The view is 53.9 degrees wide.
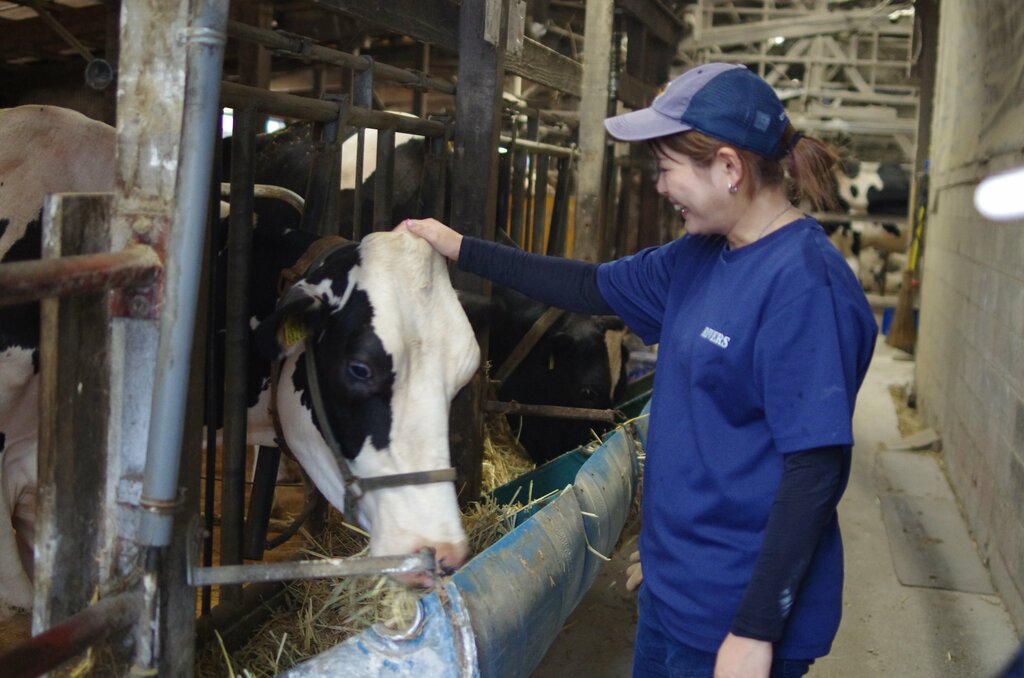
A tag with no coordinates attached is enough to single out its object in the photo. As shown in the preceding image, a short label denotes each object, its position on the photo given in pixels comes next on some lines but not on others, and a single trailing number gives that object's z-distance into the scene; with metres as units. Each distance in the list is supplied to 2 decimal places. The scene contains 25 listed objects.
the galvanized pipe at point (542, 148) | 4.52
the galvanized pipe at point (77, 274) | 1.27
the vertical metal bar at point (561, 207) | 5.38
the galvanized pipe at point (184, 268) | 1.50
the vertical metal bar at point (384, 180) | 3.15
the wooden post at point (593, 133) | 4.78
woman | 1.69
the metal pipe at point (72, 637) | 1.31
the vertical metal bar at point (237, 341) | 2.32
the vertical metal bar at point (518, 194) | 4.74
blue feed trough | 1.81
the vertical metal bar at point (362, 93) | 2.95
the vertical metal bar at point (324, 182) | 2.73
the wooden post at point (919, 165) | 9.84
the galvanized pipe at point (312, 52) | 2.31
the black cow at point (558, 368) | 4.44
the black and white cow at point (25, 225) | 2.47
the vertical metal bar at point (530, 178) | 5.16
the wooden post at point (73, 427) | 1.52
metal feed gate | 1.50
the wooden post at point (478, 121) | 3.33
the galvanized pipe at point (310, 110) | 2.23
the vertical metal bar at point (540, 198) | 5.07
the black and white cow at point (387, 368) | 2.19
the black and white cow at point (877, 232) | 15.51
